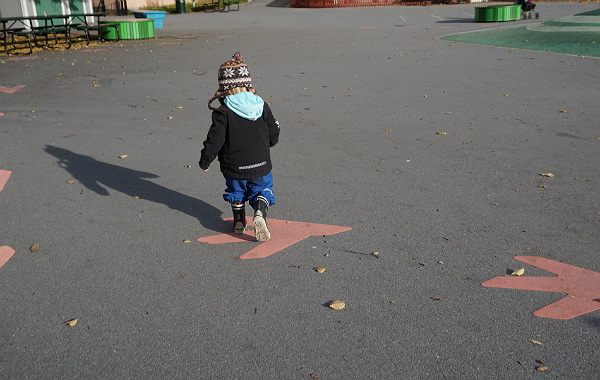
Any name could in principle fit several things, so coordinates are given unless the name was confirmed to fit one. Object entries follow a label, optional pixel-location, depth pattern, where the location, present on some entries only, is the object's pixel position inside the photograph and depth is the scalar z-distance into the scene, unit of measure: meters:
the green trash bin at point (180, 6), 38.24
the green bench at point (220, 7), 39.16
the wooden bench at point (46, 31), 16.64
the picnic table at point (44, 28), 17.19
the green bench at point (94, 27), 19.29
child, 4.39
